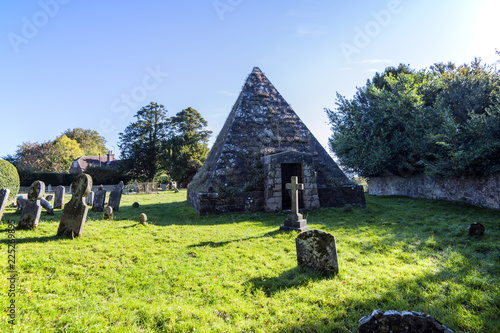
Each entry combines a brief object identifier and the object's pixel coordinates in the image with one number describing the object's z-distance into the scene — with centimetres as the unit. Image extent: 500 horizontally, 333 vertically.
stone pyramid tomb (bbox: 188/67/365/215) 1035
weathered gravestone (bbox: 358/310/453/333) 194
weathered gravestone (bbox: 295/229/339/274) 441
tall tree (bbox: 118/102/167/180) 3575
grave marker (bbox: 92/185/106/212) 1075
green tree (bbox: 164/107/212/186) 3462
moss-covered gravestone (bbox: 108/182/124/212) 1159
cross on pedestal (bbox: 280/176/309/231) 736
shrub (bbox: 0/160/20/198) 1132
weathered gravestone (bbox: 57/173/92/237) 613
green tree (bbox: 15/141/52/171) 4044
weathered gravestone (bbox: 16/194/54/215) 902
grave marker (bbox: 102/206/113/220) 884
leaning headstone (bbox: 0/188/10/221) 678
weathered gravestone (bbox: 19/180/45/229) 654
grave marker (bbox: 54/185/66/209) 1146
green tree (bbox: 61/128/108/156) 5212
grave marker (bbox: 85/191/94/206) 1288
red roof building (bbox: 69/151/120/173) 4433
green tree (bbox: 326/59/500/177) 1154
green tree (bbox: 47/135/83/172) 4131
